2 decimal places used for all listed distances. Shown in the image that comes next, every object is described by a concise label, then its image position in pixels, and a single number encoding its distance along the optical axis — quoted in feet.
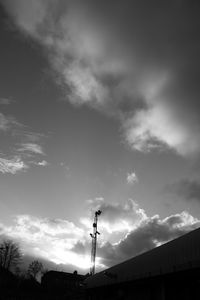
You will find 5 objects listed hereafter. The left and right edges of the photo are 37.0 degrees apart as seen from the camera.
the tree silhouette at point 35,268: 328.68
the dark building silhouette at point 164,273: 40.29
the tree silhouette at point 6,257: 277.64
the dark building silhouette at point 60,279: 254.24
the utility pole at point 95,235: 127.42
